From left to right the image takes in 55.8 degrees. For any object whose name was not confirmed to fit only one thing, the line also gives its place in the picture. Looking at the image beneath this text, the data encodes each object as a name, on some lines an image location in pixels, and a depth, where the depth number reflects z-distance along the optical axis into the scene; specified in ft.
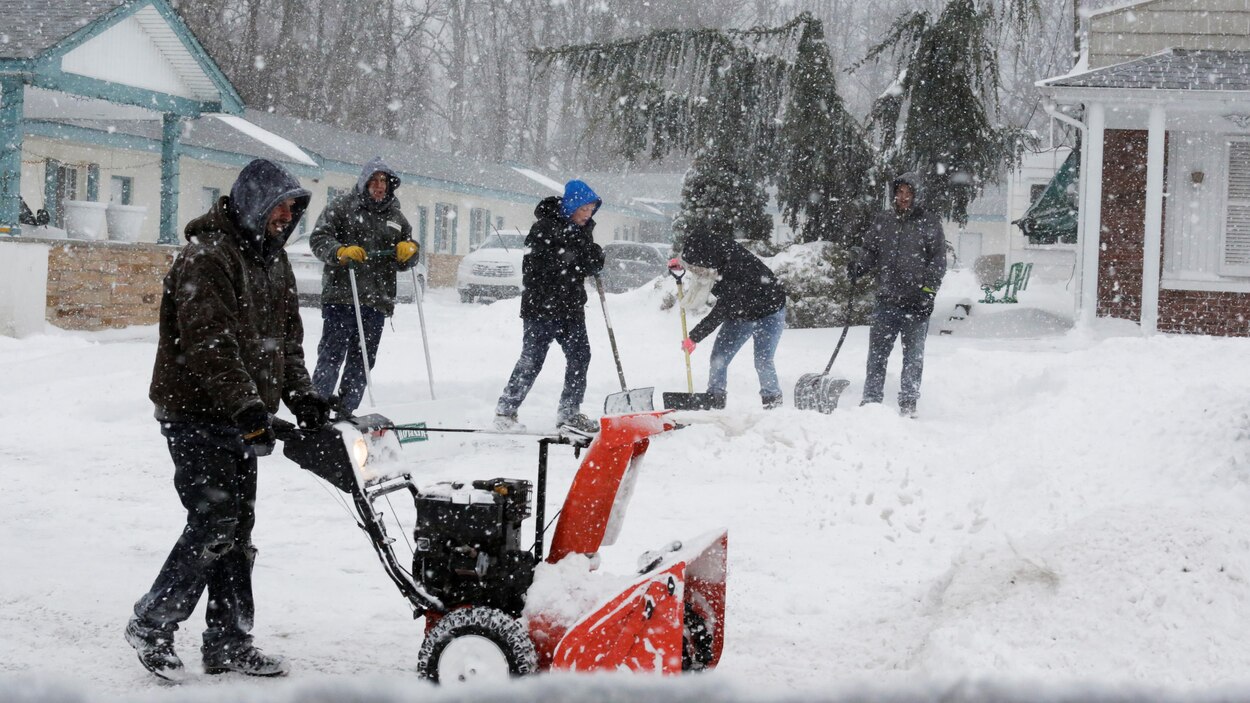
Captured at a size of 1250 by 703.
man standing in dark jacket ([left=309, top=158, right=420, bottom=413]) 26.50
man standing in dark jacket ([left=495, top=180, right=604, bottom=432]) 28.48
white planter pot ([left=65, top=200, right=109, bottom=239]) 53.57
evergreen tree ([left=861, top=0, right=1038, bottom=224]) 55.88
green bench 88.22
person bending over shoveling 31.30
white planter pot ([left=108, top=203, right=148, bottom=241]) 55.93
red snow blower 10.62
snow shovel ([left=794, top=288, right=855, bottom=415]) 32.55
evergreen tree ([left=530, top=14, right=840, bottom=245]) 59.31
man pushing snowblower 12.48
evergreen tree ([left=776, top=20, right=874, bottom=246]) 58.49
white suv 88.38
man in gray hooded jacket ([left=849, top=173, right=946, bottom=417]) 32.12
